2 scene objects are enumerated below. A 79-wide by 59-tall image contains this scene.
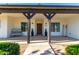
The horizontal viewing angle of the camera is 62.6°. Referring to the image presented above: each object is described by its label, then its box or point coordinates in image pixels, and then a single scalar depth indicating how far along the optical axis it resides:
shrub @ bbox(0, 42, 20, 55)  2.84
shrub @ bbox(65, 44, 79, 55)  2.92
